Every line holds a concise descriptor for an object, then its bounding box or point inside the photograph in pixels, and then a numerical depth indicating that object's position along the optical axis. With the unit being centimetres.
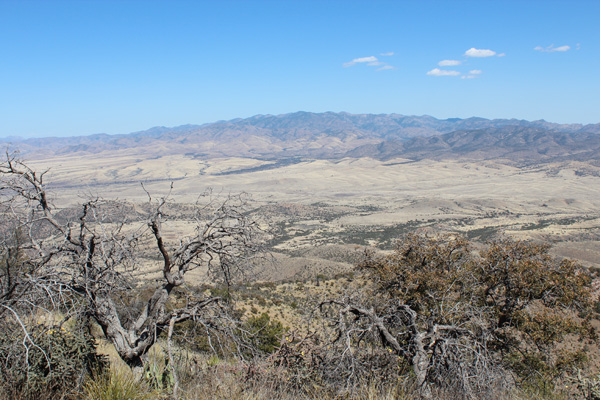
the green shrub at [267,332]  1139
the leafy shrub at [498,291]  813
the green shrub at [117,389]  445
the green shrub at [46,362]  461
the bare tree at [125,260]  581
